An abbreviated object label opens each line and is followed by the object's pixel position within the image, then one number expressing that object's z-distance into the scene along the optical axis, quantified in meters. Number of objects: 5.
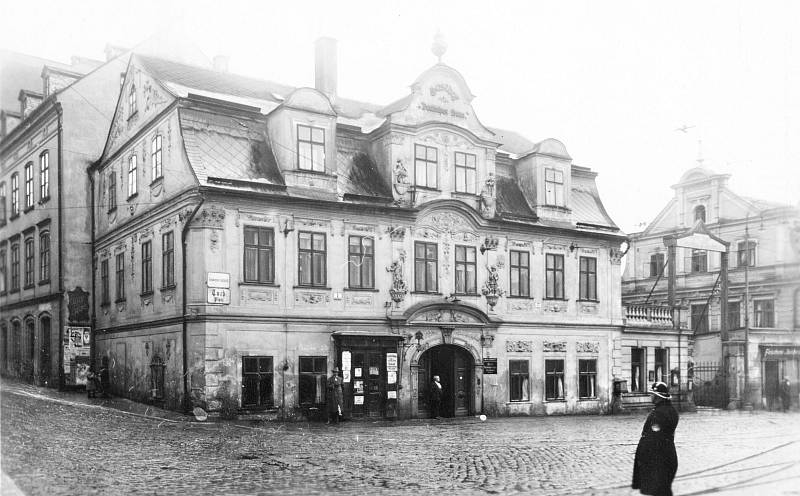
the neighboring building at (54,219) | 32.00
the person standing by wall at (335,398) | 24.61
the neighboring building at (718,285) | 38.62
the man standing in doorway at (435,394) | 27.28
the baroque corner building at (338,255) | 24.19
